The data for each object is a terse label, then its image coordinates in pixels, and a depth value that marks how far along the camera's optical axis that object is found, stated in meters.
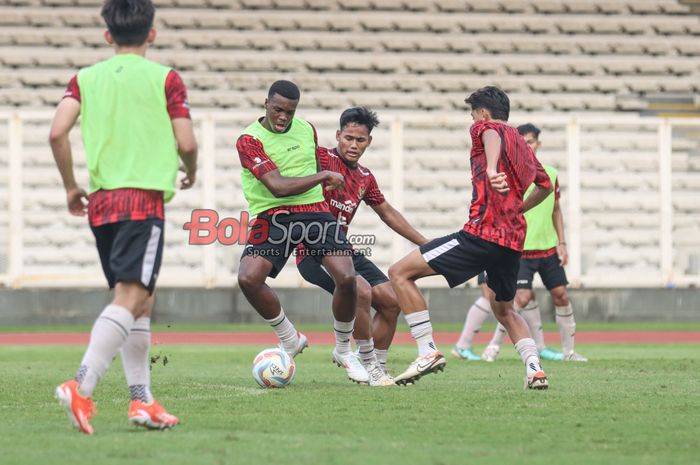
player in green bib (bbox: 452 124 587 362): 26.05
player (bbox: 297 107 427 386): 18.89
